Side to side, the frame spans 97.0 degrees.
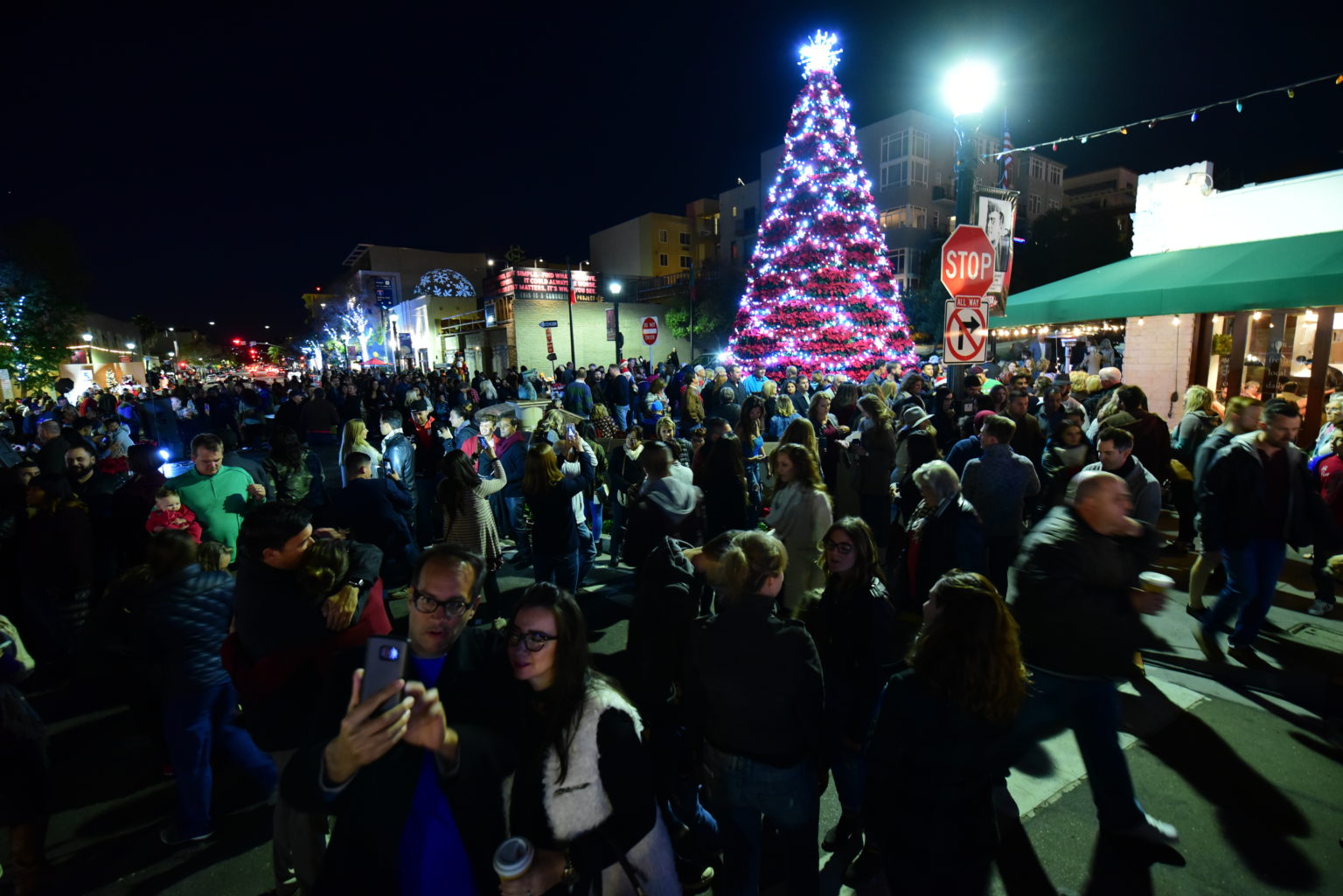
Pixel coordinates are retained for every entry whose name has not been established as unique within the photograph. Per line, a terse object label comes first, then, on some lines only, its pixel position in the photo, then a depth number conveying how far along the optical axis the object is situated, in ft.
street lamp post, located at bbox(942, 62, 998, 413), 22.62
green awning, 27.25
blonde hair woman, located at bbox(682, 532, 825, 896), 7.54
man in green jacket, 16.07
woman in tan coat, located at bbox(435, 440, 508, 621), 17.39
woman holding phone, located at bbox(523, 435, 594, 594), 15.94
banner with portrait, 24.35
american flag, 32.89
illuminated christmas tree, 65.57
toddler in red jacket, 15.16
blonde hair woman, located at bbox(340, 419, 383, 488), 21.36
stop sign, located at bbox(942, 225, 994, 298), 22.48
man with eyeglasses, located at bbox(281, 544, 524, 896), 5.05
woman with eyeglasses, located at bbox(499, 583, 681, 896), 6.12
